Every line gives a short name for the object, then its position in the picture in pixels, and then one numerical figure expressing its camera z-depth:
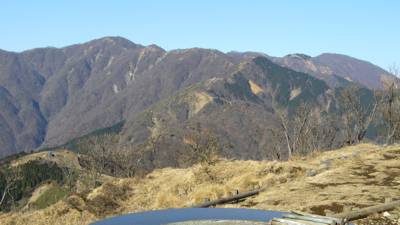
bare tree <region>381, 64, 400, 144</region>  78.70
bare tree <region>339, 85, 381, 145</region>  79.00
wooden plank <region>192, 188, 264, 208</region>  28.83
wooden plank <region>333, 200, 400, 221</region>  21.41
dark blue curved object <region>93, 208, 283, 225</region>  15.51
